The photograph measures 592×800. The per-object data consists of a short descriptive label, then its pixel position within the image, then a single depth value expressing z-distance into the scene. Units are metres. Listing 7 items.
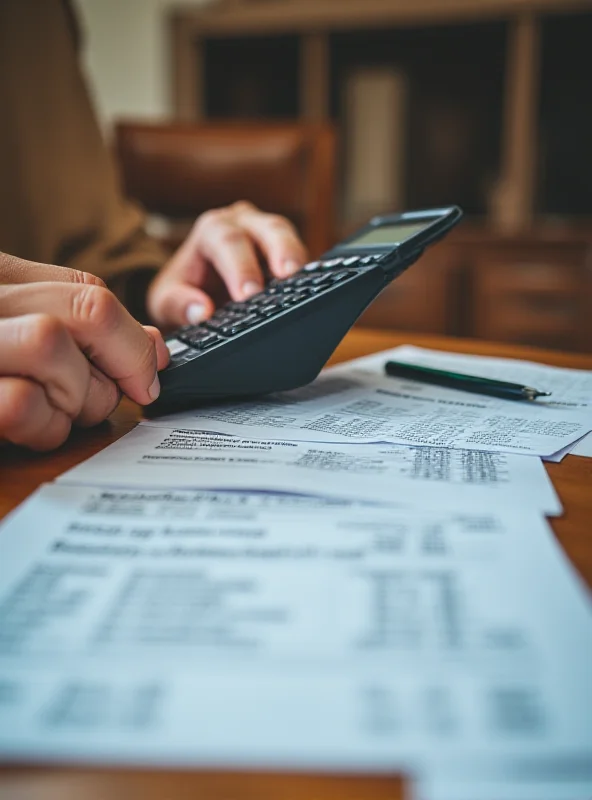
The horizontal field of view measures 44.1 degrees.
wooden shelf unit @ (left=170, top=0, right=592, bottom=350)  1.85
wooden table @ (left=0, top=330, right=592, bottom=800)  0.13
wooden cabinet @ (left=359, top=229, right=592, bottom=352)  1.82
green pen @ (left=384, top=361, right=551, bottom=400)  0.41
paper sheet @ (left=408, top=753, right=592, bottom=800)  0.13
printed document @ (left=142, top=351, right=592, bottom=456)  0.34
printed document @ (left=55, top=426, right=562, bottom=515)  0.26
